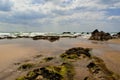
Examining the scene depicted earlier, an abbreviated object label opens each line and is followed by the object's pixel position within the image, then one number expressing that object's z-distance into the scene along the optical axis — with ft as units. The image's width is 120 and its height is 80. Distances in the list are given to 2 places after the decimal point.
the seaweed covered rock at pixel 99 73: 11.42
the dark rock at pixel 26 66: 15.26
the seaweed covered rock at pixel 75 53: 19.08
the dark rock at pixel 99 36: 64.51
